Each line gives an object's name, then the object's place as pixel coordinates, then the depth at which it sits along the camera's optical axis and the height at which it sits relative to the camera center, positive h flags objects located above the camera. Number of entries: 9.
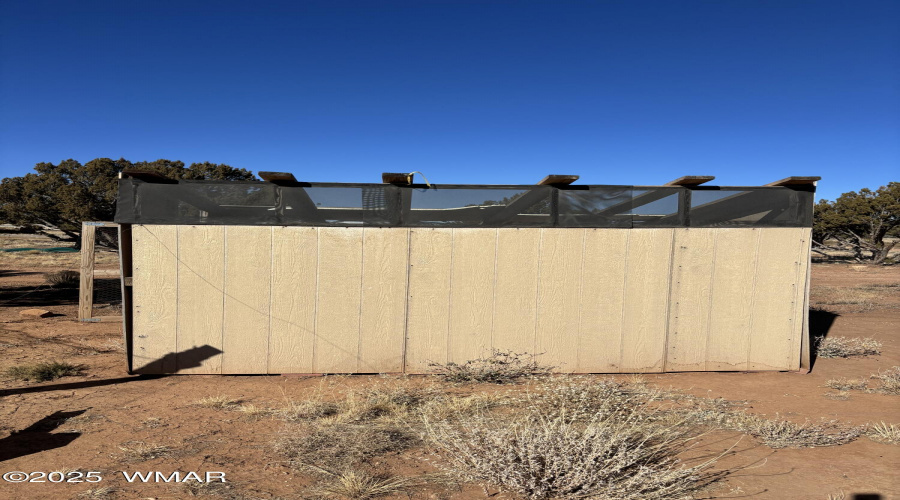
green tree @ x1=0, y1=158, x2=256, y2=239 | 14.69 +0.57
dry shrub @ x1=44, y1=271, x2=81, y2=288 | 13.52 -1.90
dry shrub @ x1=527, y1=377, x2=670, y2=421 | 4.07 -1.54
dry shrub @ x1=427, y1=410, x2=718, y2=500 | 2.84 -1.44
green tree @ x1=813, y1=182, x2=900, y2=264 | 23.92 +1.30
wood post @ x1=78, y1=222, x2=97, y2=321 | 5.50 -0.68
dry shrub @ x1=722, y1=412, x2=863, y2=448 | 3.69 -1.53
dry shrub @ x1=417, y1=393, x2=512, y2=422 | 4.28 -1.66
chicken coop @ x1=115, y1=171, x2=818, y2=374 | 5.69 -0.56
